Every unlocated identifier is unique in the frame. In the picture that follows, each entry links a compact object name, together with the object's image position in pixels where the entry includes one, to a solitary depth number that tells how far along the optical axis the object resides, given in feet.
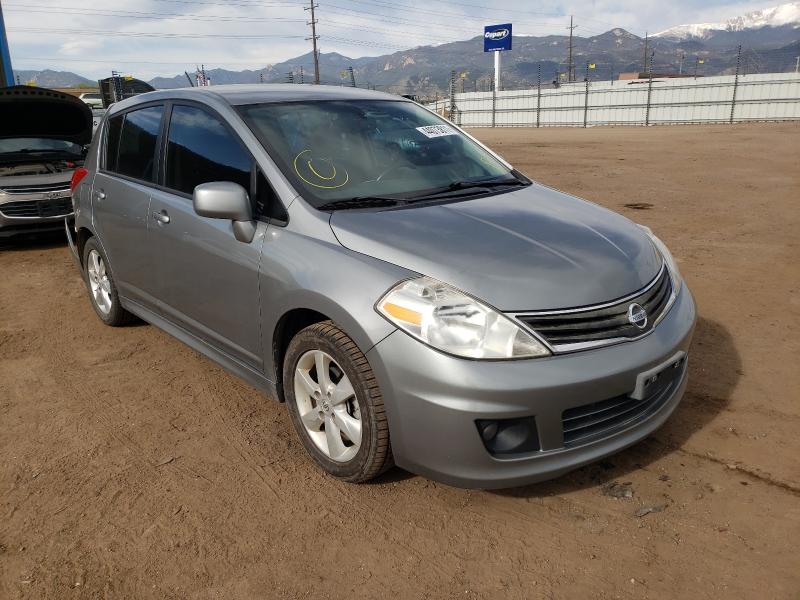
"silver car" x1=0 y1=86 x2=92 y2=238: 24.77
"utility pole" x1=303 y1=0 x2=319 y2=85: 209.44
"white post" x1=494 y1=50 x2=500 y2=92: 182.93
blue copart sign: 199.93
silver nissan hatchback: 7.68
